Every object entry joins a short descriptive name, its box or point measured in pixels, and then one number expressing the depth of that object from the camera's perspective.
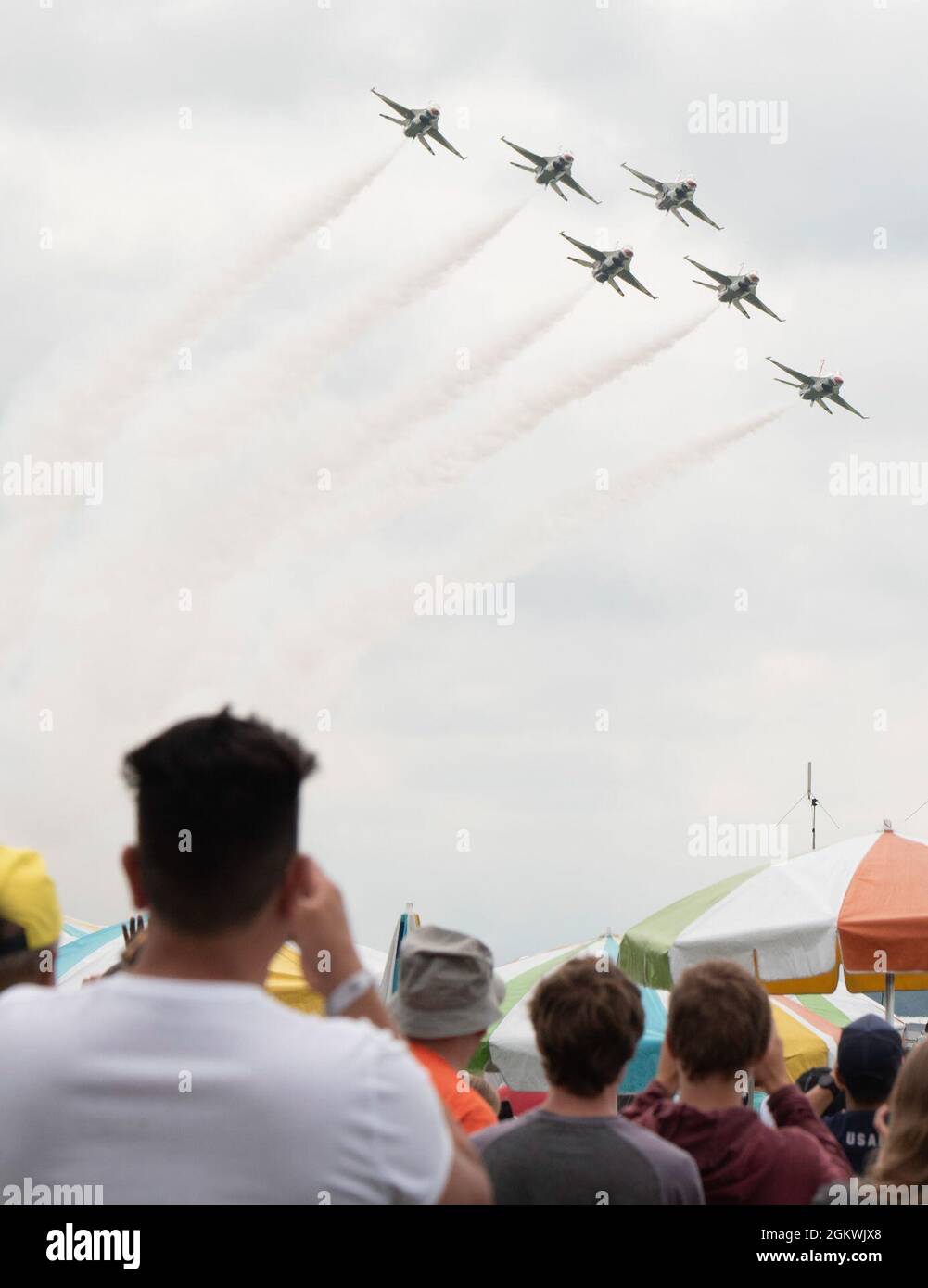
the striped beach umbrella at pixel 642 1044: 19.84
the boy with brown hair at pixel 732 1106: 5.47
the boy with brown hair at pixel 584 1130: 4.88
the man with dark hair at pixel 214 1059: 2.80
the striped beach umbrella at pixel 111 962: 16.19
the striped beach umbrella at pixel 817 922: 14.74
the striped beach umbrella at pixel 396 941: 15.86
